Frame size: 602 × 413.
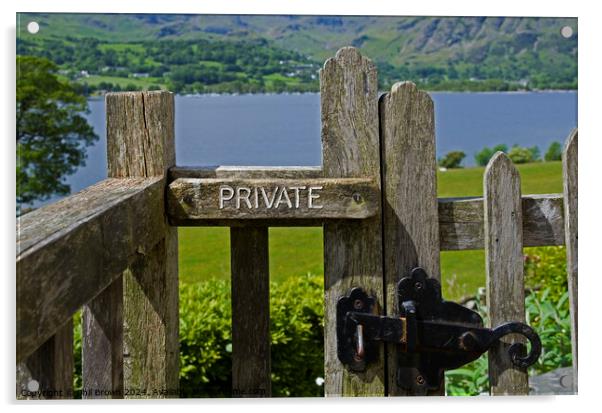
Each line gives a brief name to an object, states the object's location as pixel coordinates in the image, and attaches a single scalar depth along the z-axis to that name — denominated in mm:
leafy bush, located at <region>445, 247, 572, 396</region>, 3204
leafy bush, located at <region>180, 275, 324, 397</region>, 3119
